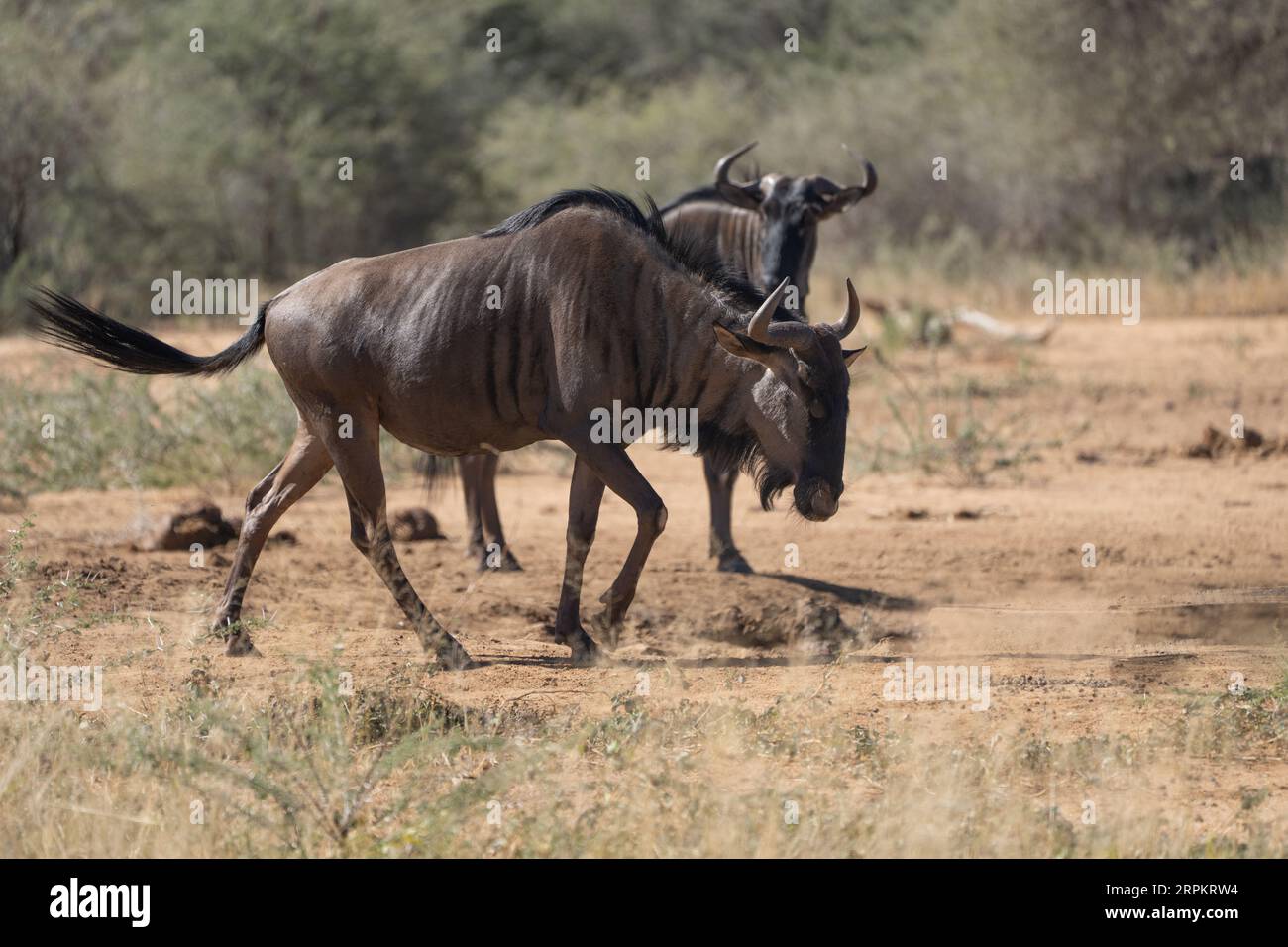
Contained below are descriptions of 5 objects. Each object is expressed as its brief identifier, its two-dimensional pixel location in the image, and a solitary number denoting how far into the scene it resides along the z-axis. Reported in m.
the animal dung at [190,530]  16.06
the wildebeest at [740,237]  16.31
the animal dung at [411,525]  17.27
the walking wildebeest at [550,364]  11.95
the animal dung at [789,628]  13.78
